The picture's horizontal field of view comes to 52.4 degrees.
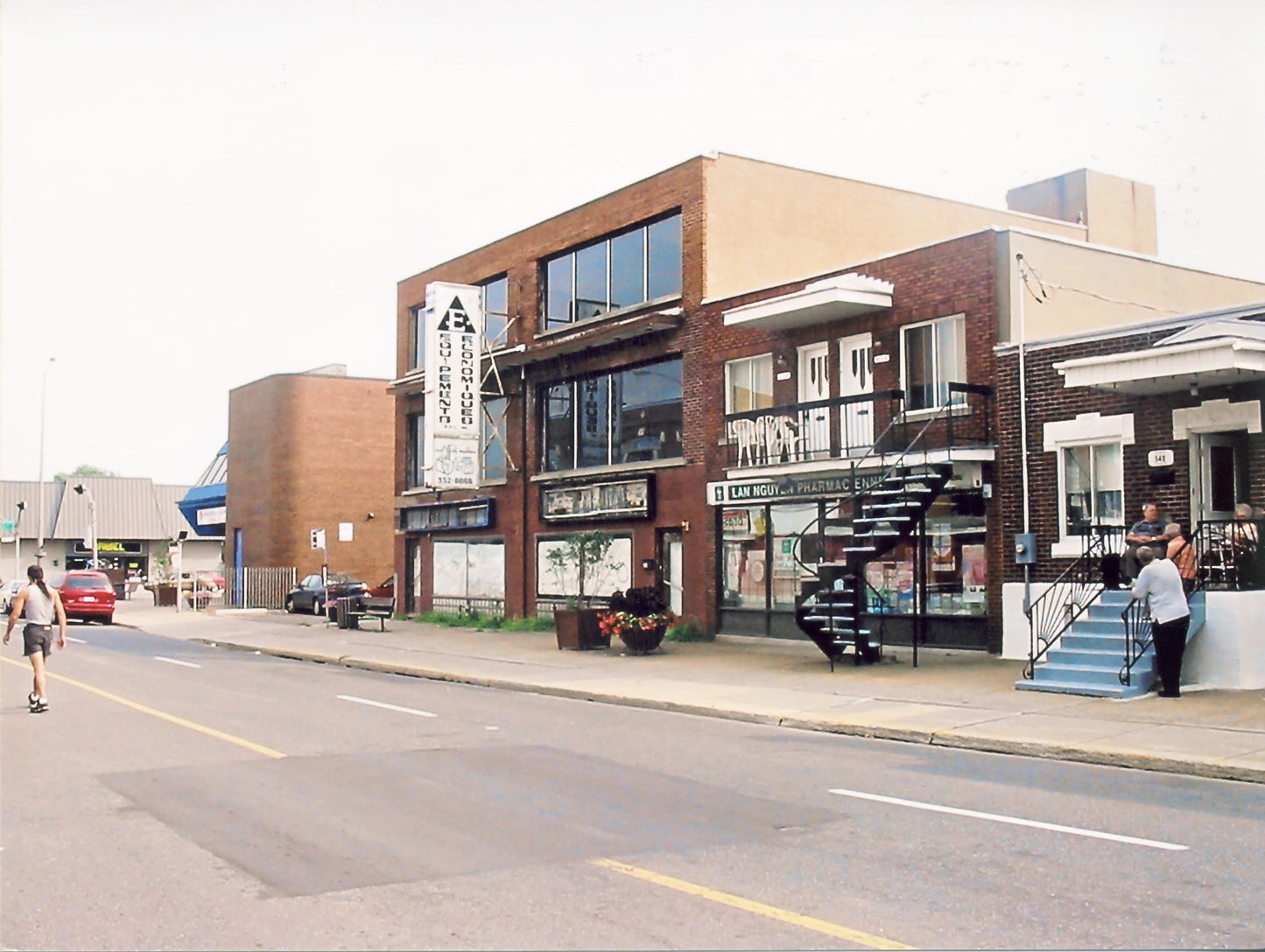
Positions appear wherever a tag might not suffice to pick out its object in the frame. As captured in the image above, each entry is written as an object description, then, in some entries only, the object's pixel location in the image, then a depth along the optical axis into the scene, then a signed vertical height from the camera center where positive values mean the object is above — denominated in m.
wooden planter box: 23.69 -1.24
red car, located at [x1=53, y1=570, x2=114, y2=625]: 38.62 -0.88
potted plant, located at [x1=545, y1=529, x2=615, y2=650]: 23.73 -0.39
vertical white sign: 30.53 +4.05
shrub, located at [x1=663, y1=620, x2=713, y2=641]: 25.25 -1.43
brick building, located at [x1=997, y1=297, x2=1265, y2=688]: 15.84 +1.57
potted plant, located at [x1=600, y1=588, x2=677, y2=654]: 22.28 -1.03
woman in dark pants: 14.95 -0.69
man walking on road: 15.06 -0.64
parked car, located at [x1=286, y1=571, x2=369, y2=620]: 38.56 -0.83
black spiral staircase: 19.30 -0.14
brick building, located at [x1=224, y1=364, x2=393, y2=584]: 47.69 +3.51
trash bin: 32.03 -1.25
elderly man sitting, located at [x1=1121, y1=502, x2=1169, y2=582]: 16.36 +0.23
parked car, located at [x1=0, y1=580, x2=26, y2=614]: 46.82 -1.02
